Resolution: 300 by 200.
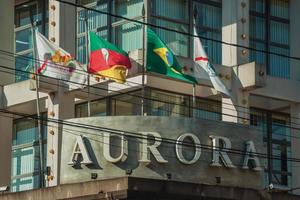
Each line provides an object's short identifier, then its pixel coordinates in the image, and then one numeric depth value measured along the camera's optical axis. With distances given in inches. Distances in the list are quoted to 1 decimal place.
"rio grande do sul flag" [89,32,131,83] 1485.0
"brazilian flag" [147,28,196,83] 1493.6
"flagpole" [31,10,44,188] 1560.0
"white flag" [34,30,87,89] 1525.6
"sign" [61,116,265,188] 1460.4
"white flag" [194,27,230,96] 1534.2
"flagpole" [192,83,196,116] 1563.4
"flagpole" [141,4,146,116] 1536.2
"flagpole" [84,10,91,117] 1533.2
